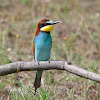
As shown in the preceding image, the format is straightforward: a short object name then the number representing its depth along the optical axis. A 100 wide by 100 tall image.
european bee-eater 6.19
